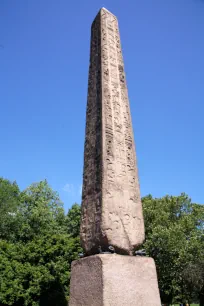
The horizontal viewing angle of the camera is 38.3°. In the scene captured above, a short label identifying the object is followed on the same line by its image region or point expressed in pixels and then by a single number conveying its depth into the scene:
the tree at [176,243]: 17.55
